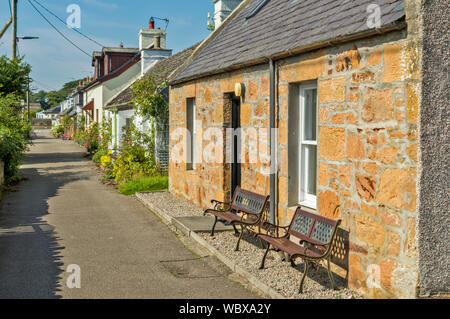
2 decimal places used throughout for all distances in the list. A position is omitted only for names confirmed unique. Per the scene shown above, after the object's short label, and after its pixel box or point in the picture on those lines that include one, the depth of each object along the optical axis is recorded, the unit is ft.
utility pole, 67.98
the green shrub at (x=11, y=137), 48.06
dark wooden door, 30.55
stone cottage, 14.78
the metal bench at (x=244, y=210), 24.04
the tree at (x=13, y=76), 67.92
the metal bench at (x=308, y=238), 17.57
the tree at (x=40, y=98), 557.09
